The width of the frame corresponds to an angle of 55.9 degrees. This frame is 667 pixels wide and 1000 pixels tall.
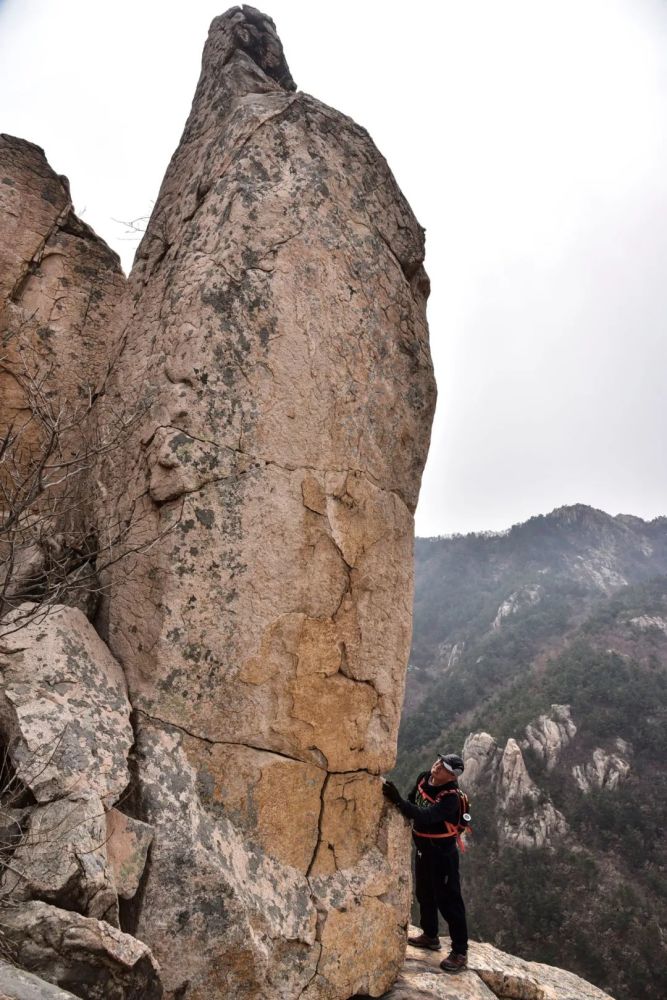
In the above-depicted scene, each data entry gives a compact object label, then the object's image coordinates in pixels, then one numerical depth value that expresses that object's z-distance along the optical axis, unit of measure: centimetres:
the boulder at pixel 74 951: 217
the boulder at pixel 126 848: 264
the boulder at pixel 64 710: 264
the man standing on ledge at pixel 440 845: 413
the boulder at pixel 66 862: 232
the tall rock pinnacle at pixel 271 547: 312
